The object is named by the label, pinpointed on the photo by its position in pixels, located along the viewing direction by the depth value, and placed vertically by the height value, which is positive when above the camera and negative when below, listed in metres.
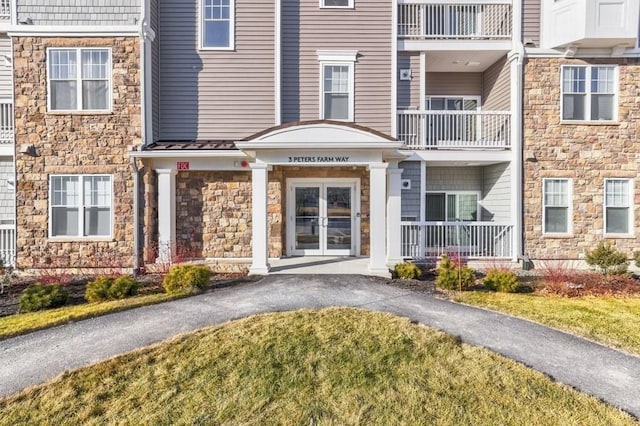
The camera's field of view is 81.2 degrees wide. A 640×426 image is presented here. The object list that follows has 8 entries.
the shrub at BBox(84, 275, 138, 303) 7.40 -1.69
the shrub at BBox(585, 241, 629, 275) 9.32 -1.32
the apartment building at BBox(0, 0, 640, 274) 10.08 +2.43
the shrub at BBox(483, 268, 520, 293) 8.22 -1.66
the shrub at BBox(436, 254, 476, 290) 8.23 -1.58
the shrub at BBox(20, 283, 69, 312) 7.00 -1.77
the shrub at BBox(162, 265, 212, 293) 7.84 -1.57
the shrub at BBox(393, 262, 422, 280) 9.24 -1.62
